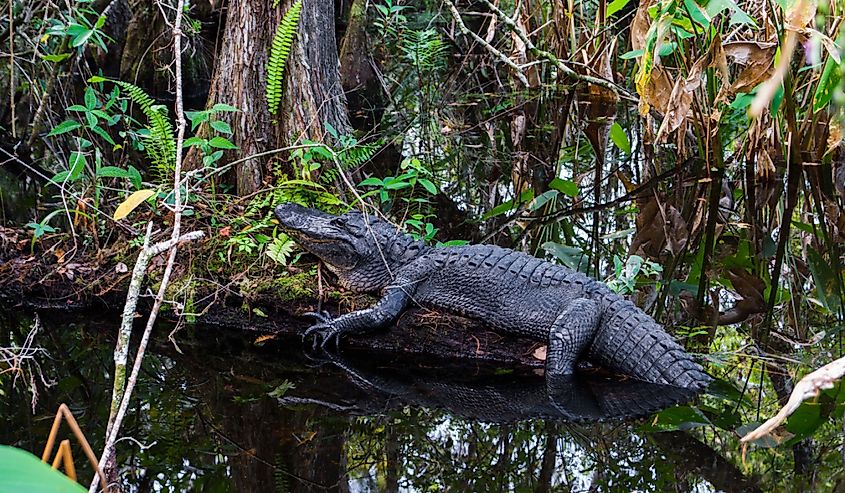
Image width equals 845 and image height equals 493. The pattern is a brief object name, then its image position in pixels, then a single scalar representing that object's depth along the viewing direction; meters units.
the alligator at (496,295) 3.76
